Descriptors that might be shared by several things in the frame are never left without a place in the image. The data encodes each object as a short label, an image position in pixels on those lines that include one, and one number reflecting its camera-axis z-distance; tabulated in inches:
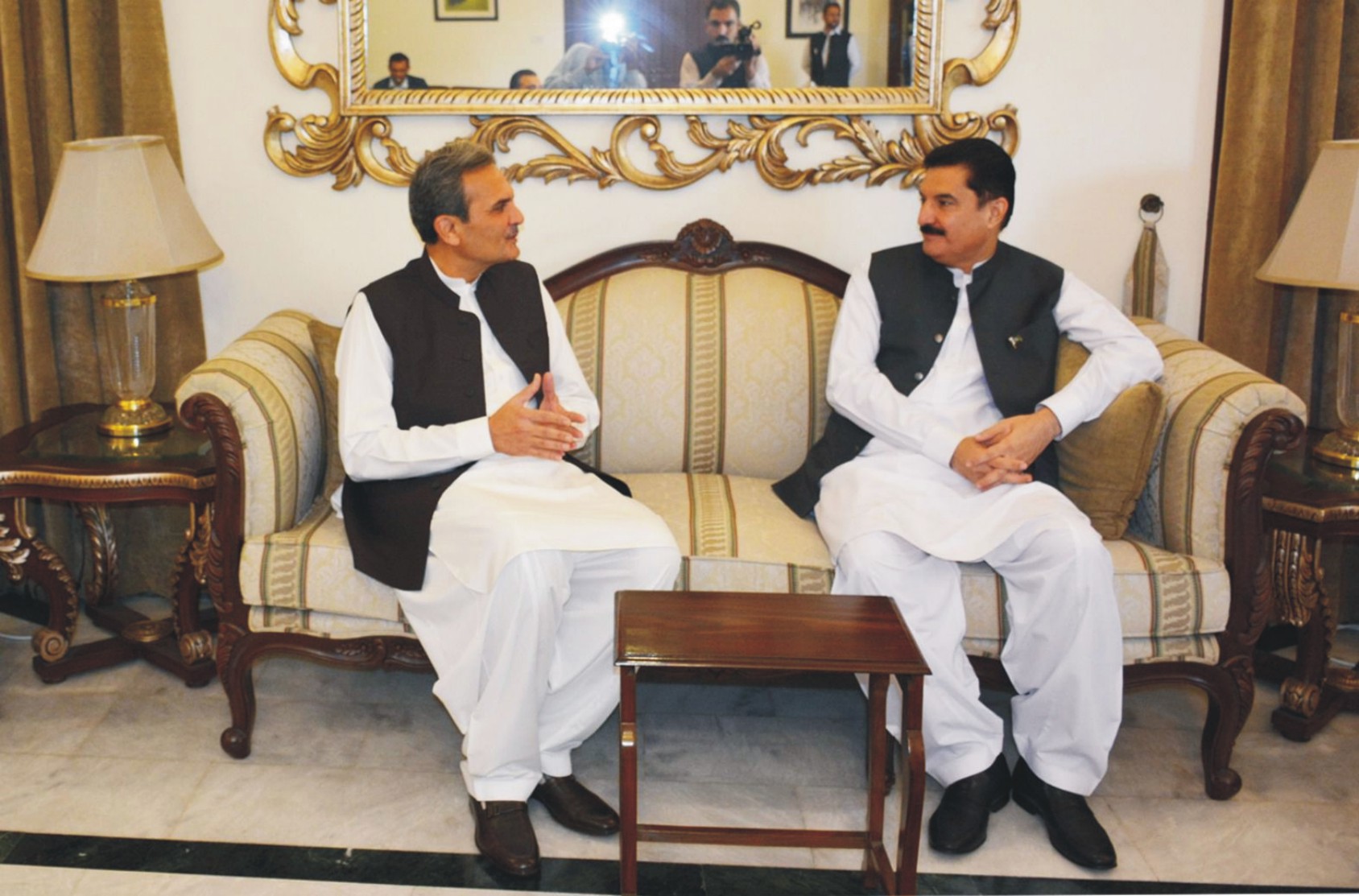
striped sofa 108.0
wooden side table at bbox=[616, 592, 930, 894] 85.4
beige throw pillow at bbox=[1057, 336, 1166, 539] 111.5
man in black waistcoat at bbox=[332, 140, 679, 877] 101.2
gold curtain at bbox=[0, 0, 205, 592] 133.6
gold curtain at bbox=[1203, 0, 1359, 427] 132.0
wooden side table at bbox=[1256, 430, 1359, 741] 110.7
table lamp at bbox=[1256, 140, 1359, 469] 117.7
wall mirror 135.3
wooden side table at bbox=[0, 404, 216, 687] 117.3
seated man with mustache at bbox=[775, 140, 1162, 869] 104.0
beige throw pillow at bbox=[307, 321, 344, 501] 123.1
